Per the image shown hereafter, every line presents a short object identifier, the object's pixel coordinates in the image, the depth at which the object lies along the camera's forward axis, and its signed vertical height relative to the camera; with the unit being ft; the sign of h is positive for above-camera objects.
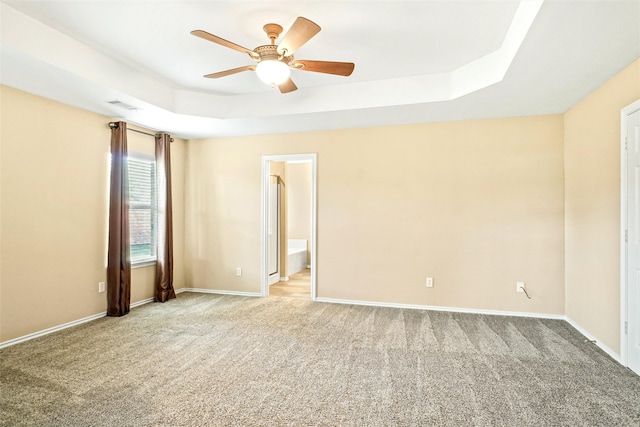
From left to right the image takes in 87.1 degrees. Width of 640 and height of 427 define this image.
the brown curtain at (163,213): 16.19 +0.15
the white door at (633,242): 8.87 -0.66
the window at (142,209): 15.34 +0.34
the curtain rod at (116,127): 13.92 +3.85
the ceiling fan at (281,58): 7.52 +4.02
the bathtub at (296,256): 23.15 -2.81
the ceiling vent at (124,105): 12.21 +4.14
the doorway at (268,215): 16.26 +0.07
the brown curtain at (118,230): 13.71 -0.57
